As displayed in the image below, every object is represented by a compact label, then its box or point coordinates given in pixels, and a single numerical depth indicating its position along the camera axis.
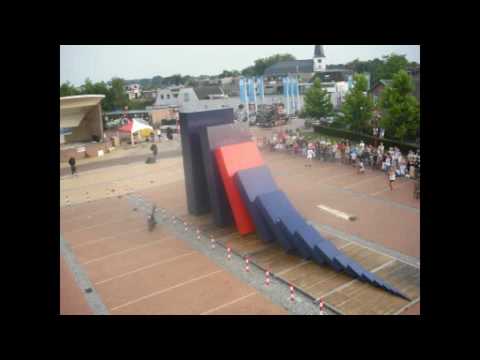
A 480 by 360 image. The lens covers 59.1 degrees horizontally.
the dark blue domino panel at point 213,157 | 16.58
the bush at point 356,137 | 26.54
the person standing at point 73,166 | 30.86
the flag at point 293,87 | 51.36
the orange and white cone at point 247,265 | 13.16
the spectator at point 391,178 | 20.28
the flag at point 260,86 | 53.97
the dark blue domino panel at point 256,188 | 14.87
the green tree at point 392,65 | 63.53
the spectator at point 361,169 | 23.67
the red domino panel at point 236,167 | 15.96
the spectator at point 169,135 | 44.28
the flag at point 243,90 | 50.76
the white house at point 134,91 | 111.17
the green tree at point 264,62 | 124.62
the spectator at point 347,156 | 26.22
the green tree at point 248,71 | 127.18
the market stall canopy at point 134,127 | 42.96
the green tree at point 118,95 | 66.75
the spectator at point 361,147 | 25.39
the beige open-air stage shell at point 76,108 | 39.25
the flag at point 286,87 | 51.30
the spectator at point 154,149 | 33.69
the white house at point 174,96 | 67.50
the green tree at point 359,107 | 33.47
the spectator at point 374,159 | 24.35
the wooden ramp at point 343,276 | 10.52
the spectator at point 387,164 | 23.30
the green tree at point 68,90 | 62.82
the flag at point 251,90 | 52.17
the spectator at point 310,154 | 28.50
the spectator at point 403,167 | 22.14
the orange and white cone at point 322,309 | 10.43
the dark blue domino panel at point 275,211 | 13.88
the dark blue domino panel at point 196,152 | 17.78
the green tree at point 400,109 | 27.97
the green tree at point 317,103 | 42.19
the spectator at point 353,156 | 25.63
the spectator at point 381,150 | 24.33
